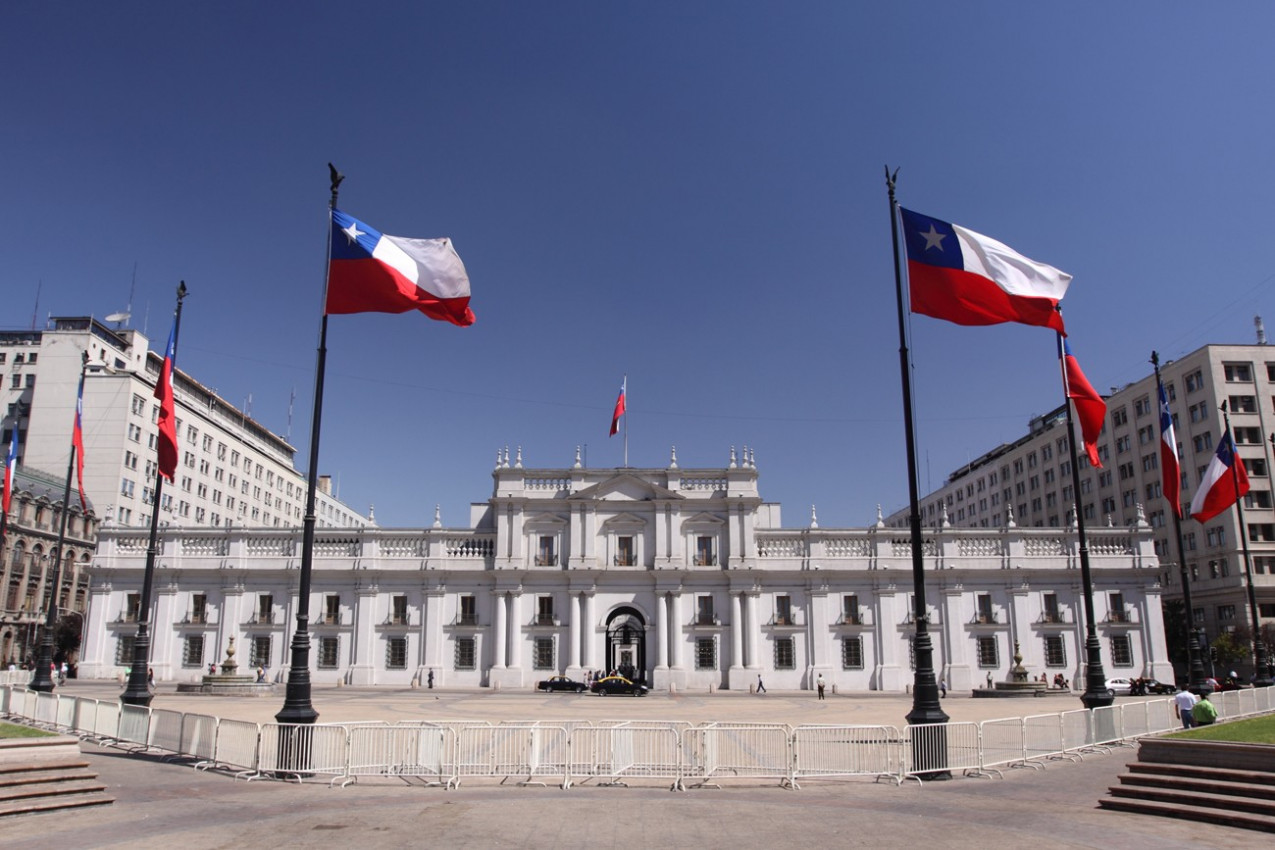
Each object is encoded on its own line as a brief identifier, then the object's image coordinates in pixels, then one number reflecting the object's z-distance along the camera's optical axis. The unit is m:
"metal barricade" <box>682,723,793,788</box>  16.75
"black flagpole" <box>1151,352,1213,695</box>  28.72
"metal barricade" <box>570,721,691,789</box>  16.75
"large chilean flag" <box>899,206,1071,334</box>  19.28
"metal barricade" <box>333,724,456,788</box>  16.86
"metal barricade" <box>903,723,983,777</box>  17.33
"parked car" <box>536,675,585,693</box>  53.25
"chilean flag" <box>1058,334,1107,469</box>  25.67
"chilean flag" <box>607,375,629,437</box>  58.88
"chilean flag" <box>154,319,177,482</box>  24.92
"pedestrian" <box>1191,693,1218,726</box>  20.50
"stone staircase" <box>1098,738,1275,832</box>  13.41
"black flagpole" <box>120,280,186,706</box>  22.94
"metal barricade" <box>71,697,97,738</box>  22.05
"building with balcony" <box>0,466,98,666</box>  61.81
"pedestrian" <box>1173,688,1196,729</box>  22.49
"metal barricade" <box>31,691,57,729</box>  23.42
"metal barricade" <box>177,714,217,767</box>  18.62
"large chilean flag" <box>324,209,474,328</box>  19.38
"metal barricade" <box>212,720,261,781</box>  17.47
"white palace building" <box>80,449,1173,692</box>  56.94
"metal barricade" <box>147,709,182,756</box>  19.52
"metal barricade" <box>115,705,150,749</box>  20.36
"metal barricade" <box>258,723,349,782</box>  17.03
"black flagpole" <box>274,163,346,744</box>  17.17
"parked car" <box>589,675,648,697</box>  49.78
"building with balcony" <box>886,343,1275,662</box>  66.19
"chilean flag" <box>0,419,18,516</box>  35.34
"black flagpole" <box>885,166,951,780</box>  17.44
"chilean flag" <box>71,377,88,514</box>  34.56
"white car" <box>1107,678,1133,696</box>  49.12
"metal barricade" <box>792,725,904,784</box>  17.02
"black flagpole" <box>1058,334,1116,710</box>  24.69
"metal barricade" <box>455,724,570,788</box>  16.78
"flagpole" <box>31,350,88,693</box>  29.66
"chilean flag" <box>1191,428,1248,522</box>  31.72
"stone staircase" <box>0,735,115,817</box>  13.78
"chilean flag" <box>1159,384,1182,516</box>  30.70
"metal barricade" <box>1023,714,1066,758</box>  19.67
